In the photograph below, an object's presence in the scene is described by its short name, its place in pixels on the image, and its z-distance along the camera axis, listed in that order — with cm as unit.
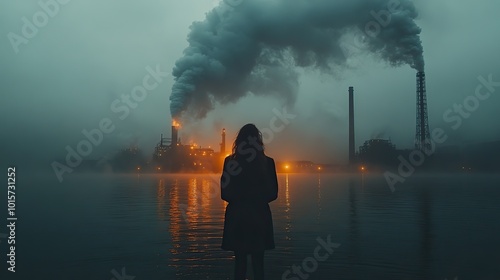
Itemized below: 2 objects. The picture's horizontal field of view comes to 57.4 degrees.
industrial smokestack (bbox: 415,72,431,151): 7588
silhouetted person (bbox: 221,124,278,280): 418
